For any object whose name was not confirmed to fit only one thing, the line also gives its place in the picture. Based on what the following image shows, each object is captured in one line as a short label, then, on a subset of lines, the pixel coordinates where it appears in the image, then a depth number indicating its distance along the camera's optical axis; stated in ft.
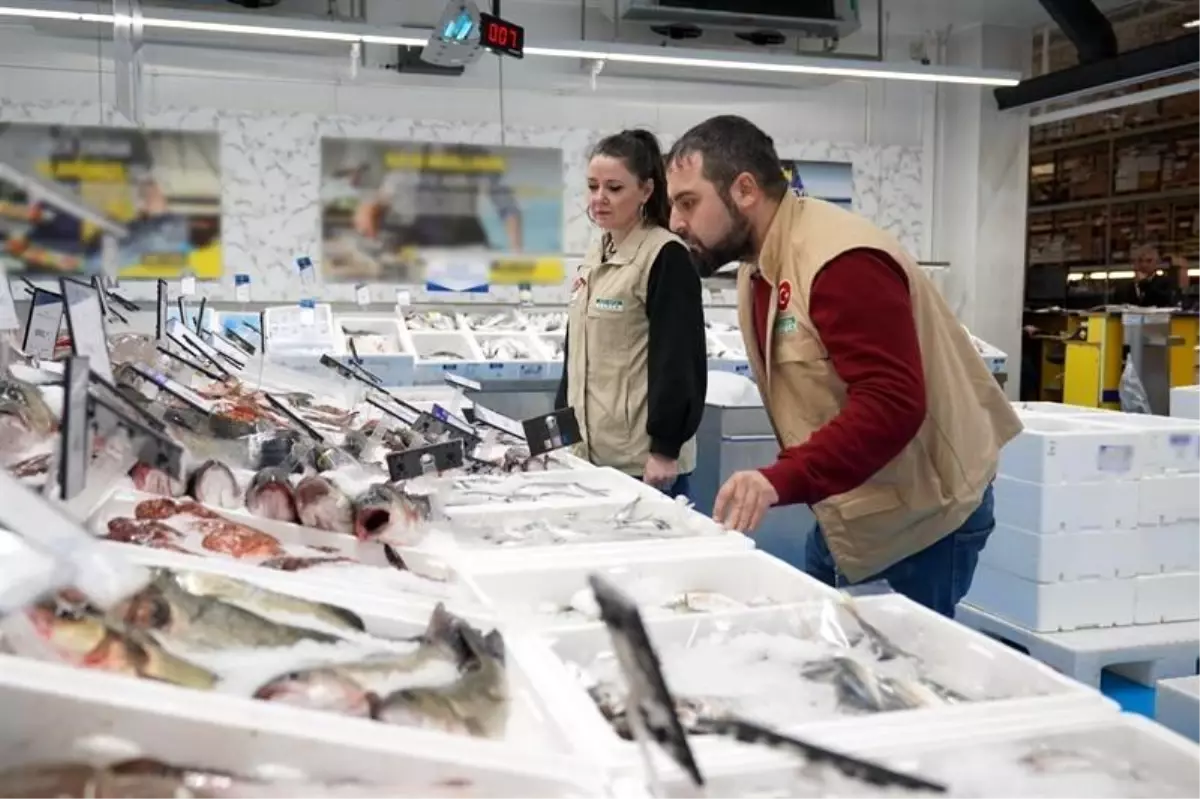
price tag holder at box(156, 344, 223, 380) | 10.15
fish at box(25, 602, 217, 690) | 3.03
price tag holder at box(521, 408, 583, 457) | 8.11
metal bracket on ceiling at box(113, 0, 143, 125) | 12.27
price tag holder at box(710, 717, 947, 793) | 3.16
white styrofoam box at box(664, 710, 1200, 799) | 3.29
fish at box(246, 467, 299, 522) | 6.12
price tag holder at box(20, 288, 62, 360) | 9.73
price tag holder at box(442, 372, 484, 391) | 10.57
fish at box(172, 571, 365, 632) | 4.05
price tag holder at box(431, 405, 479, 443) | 9.11
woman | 9.56
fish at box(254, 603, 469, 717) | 3.14
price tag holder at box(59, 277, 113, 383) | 5.28
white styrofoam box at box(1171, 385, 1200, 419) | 16.26
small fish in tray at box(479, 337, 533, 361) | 22.17
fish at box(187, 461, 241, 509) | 6.16
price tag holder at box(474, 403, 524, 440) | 9.57
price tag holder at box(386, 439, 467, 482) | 6.83
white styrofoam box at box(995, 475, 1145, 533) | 12.71
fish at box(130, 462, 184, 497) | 6.07
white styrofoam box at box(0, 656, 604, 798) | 2.71
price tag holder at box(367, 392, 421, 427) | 9.39
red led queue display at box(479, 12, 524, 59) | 19.97
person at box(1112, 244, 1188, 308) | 37.06
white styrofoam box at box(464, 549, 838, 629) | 5.41
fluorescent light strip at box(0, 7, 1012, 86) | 20.49
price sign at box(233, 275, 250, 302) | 26.02
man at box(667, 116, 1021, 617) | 6.17
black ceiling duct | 27.37
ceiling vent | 26.09
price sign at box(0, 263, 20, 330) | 8.01
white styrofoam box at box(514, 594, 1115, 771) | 3.51
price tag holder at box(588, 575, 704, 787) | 2.83
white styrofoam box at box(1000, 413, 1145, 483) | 12.67
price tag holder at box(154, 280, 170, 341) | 10.66
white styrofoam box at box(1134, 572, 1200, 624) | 13.23
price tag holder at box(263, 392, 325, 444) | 8.33
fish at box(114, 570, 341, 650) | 3.52
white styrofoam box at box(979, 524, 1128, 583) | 12.76
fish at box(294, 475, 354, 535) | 6.01
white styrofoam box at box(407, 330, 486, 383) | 21.30
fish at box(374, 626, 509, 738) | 3.18
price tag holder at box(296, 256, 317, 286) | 26.54
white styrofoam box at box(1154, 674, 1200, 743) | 5.81
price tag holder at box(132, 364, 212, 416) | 7.40
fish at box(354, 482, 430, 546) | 5.97
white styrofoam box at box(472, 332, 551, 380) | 21.56
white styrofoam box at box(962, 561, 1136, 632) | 12.82
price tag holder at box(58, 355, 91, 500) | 3.37
